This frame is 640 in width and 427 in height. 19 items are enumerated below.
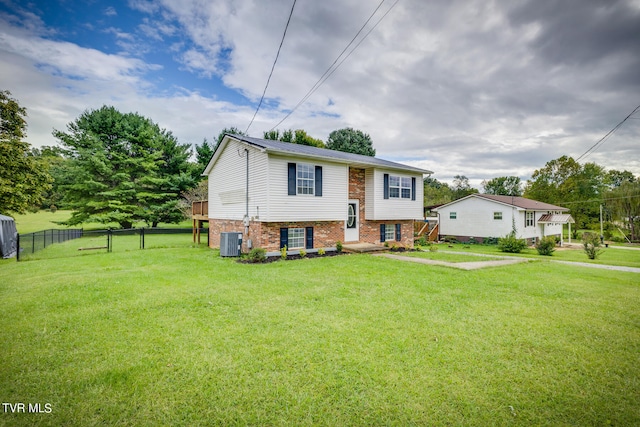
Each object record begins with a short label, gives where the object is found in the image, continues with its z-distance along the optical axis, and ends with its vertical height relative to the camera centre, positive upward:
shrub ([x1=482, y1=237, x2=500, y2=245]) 24.70 -1.84
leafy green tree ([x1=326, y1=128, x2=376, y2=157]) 39.62 +11.57
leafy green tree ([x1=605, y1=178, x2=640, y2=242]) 31.70 +1.80
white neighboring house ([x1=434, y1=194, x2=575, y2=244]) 24.50 +0.21
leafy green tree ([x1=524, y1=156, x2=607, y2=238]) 36.19 +4.59
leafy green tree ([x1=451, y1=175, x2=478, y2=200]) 68.44 +9.93
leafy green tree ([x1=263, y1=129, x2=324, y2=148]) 36.50 +11.22
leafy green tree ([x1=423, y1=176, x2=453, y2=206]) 46.23 +4.39
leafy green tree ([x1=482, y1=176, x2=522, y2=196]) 52.22 +6.69
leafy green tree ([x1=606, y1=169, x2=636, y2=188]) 52.34 +8.52
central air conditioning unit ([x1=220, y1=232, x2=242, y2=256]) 12.70 -1.07
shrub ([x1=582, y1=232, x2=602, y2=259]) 14.84 -1.43
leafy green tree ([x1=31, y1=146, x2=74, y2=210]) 25.03 +4.70
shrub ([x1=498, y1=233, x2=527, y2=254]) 18.77 -1.65
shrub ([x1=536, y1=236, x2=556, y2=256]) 17.70 -1.73
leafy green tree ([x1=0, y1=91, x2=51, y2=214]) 16.84 +3.82
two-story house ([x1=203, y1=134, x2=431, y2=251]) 12.45 +1.23
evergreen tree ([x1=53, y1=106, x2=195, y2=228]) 25.19 +4.79
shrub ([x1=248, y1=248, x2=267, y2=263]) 11.62 -1.43
